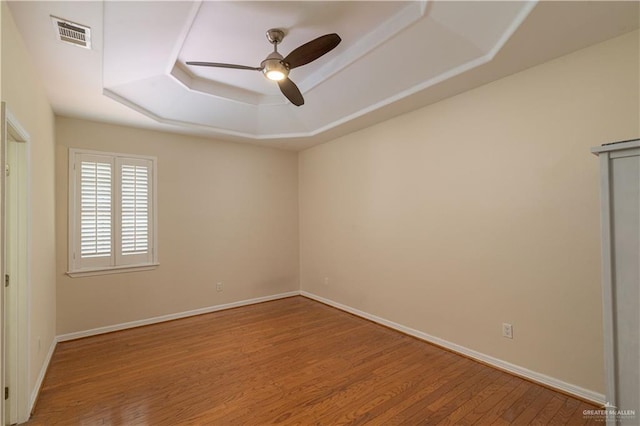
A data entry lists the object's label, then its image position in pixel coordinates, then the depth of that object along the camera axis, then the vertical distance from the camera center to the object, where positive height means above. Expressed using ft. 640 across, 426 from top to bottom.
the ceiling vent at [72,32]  6.44 +4.15
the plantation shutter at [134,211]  12.85 +0.33
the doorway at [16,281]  6.94 -1.41
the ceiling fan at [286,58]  7.30 +4.11
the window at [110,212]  11.87 +0.28
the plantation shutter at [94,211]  11.94 +0.32
